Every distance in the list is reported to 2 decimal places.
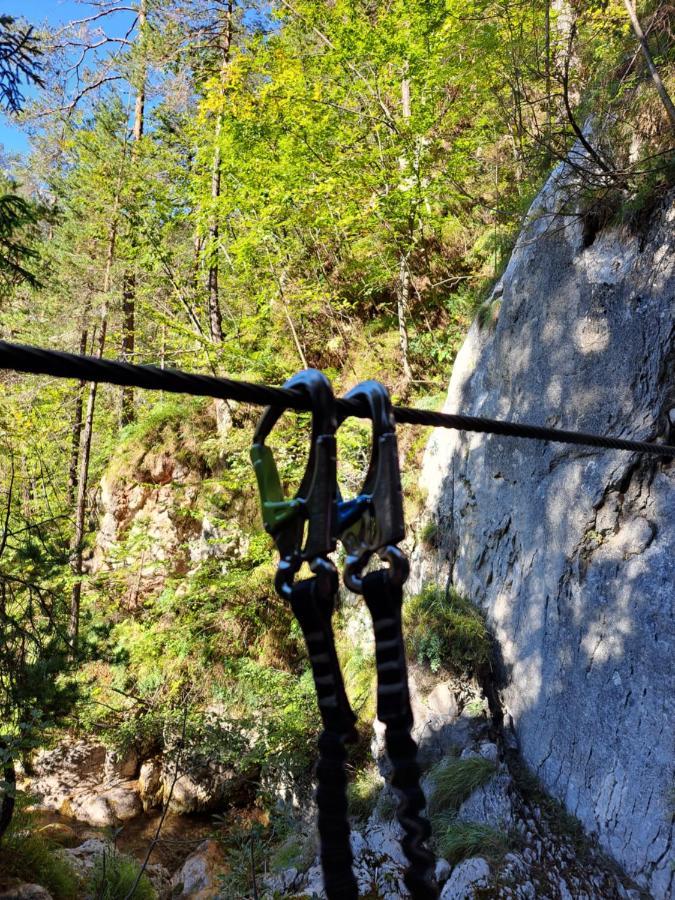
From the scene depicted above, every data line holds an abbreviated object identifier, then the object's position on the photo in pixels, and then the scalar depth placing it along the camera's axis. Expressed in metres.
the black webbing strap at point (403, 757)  0.85
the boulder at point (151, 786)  8.07
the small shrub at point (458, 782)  4.23
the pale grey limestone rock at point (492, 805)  3.92
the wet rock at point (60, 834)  7.10
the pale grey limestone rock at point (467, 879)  3.40
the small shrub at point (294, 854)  4.63
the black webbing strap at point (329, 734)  0.82
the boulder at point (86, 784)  7.88
